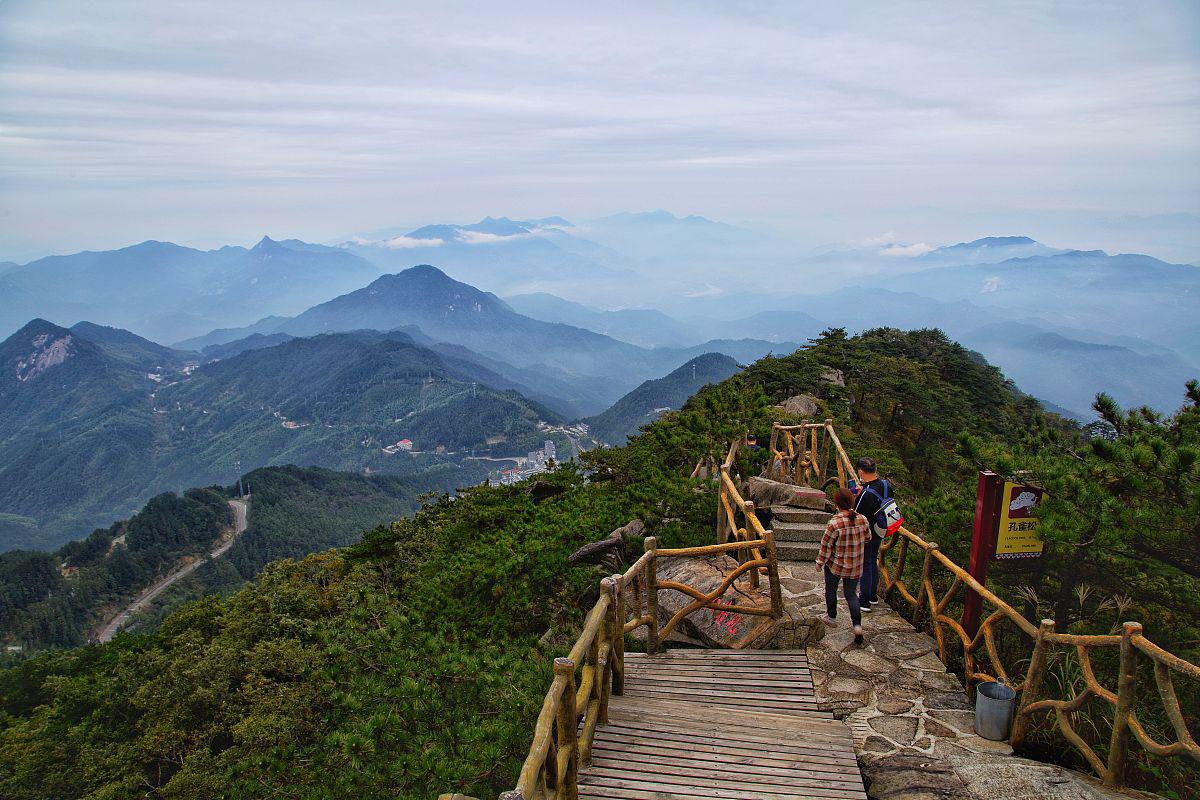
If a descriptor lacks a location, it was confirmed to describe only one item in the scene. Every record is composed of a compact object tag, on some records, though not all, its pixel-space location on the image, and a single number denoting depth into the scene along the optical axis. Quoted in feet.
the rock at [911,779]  13.94
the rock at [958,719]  17.34
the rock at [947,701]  18.37
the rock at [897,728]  16.79
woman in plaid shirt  21.71
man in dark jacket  22.95
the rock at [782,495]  31.12
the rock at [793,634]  21.30
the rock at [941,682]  19.16
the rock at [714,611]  21.63
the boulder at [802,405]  59.41
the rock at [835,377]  82.53
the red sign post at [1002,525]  19.15
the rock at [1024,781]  13.52
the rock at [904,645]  21.19
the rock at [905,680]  19.44
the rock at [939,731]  17.04
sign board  19.20
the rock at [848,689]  18.75
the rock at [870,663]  20.18
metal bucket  16.55
